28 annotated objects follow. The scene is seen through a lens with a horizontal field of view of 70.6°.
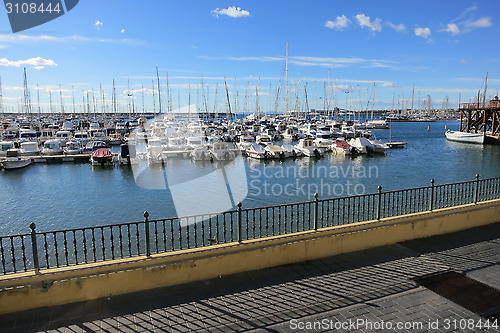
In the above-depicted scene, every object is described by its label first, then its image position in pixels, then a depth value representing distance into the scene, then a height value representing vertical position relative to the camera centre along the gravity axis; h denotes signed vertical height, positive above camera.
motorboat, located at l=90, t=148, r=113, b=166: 39.81 -4.01
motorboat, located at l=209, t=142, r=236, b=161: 43.72 -3.89
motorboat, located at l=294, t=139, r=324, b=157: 47.75 -4.00
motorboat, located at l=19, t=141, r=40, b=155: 44.66 -3.25
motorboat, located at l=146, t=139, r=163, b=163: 40.94 -3.51
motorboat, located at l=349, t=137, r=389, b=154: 50.22 -3.98
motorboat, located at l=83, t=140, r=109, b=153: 47.83 -3.25
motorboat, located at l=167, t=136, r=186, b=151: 47.34 -3.03
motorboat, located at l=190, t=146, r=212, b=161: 43.88 -4.19
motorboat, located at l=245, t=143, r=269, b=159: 45.63 -4.12
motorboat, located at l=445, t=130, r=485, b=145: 63.16 -3.68
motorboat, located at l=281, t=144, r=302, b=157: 46.77 -4.25
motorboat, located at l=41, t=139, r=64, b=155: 45.78 -3.28
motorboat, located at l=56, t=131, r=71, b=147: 55.27 -1.98
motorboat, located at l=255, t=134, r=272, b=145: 56.53 -3.06
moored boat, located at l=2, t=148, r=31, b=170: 38.12 -4.13
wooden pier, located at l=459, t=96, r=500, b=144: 61.88 -0.05
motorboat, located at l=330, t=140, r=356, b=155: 49.78 -4.12
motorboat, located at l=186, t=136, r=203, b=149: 47.56 -2.91
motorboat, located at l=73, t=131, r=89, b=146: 53.46 -2.32
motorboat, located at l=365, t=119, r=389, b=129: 108.07 -2.03
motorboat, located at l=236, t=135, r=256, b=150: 50.69 -3.20
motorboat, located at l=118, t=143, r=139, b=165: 40.03 -3.96
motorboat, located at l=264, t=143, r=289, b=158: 45.84 -4.15
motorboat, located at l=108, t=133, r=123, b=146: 60.52 -3.10
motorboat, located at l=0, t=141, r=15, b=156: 43.55 -2.75
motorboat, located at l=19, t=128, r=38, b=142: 55.94 -1.89
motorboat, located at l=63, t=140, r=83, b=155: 45.56 -3.33
